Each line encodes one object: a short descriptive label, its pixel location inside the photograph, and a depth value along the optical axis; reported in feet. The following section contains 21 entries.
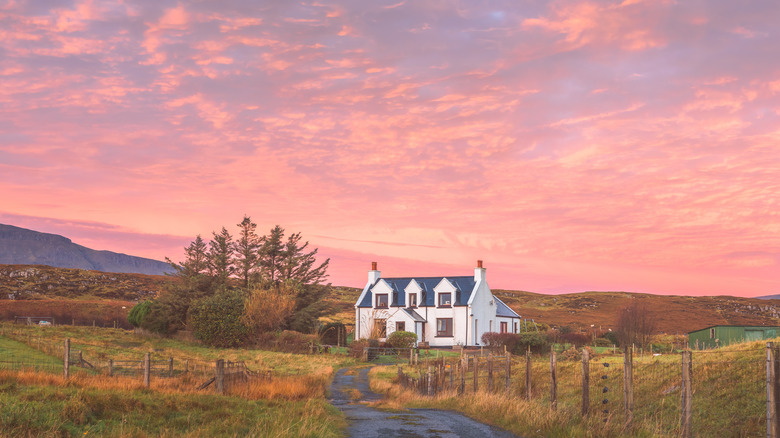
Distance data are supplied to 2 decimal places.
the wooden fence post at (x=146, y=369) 69.63
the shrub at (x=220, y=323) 172.86
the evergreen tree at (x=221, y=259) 212.23
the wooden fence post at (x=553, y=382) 56.54
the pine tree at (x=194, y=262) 208.23
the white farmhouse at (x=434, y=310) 203.72
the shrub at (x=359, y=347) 168.45
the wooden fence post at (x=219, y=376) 67.72
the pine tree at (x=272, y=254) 218.59
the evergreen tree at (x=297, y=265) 217.77
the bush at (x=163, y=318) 189.78
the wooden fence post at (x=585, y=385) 51.85
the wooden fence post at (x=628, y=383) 47.37
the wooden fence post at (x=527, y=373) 65.62
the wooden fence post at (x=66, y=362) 73.75
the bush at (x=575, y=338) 185.12
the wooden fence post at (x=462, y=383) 81.12
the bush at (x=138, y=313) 194.41
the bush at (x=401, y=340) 180.04
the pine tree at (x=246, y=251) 219.61
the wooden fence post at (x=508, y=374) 70.67
